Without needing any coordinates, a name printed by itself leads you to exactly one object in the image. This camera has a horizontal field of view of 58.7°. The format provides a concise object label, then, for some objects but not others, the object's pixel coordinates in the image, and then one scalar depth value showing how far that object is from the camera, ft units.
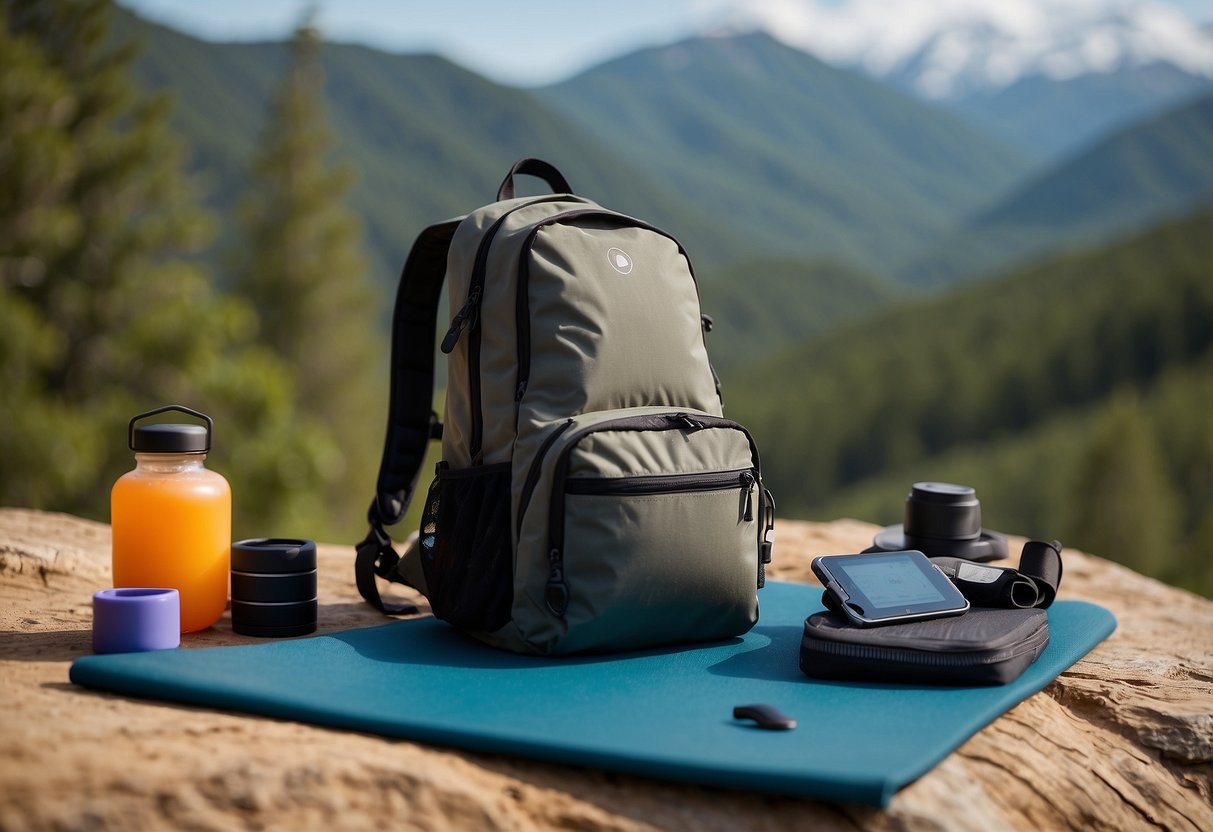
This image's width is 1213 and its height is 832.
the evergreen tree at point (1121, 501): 114.21
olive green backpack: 7.20
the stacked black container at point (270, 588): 7.83
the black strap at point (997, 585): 7.93
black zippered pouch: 6.81
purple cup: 6.80
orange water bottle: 7.30
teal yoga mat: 5.40
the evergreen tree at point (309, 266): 92.07
